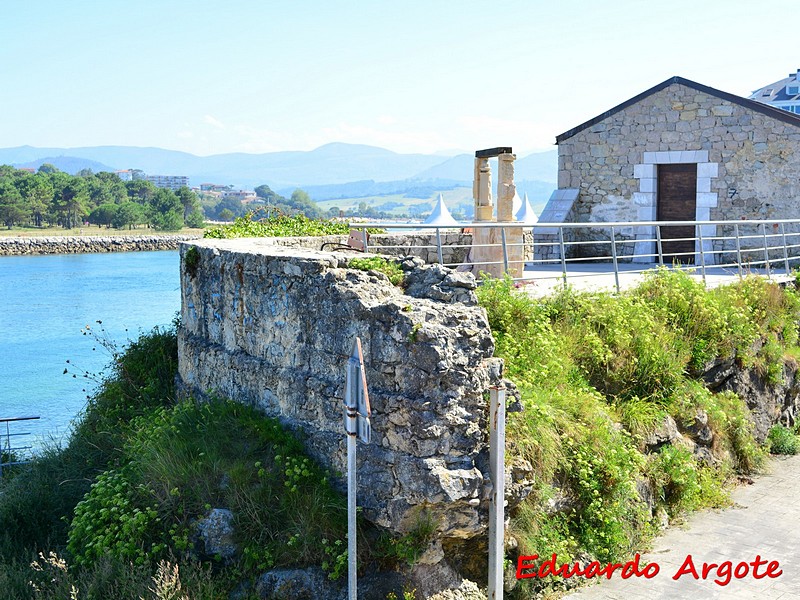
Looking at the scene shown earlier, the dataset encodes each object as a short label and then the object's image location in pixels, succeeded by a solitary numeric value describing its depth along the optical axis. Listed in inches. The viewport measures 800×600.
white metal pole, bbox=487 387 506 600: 275.7
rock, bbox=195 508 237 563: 289.0
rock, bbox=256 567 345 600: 272.7
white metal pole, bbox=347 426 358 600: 232.2
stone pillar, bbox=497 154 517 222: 566.6
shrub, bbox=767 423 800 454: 472.6
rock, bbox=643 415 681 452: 373.1
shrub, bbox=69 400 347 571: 282.7
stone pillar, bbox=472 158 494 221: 582.2
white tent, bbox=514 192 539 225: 1065.2
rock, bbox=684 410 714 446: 404.5
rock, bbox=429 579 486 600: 277.0
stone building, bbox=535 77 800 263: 706.2
